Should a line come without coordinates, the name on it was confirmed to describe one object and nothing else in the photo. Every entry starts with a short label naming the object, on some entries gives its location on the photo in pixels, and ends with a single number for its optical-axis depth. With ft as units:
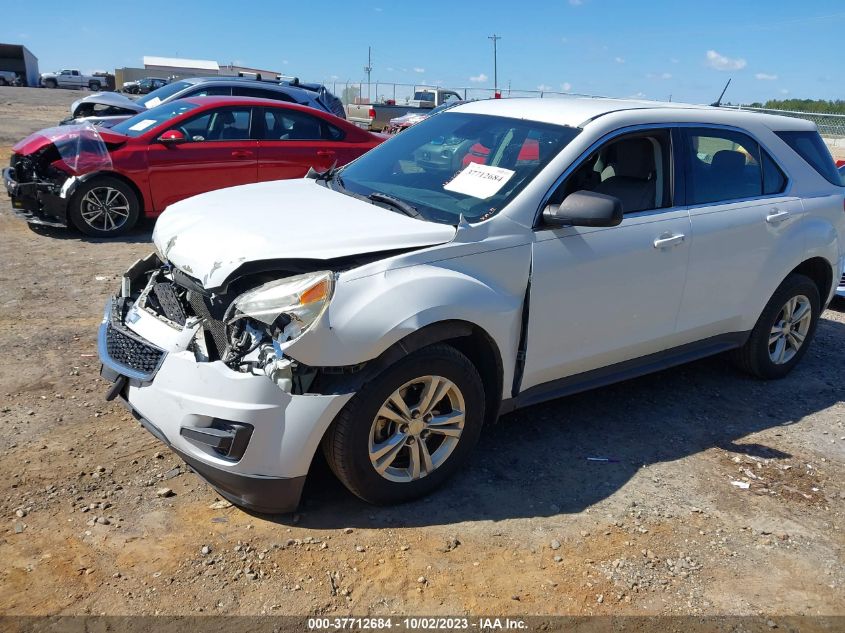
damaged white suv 10.05
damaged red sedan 26.63
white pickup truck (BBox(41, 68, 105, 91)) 196.13
